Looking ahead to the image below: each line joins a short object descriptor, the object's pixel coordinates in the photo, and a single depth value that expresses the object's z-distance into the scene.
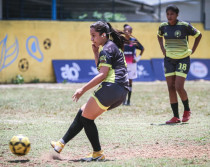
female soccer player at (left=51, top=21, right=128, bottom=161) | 11.07
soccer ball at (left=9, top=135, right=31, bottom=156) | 11.27
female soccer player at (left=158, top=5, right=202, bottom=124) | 17.50
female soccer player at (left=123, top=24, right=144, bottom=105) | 25.45
